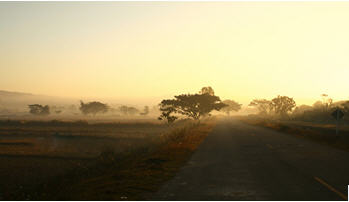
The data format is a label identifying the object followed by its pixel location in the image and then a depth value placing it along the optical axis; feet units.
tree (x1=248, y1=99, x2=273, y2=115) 530.72
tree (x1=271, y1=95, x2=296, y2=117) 372.58
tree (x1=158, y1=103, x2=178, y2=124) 165.99
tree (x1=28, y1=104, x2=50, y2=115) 563.28
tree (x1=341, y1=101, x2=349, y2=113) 231.55
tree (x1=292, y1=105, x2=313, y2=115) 524.20
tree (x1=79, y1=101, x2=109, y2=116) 600.80
